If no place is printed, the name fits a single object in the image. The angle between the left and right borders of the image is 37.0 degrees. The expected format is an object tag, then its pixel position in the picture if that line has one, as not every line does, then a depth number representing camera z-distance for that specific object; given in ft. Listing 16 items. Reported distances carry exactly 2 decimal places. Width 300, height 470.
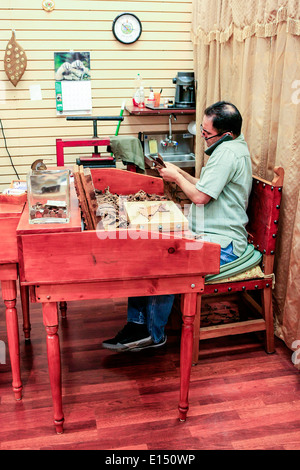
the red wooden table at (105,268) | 5.96
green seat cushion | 8.13
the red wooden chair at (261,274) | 8.11
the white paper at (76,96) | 13.89
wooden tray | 6.75
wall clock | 13.57
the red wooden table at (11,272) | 6.81
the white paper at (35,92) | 13.74
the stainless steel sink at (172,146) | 14.60
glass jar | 6.22
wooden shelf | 13.30
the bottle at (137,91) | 13.92
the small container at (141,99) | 13.88
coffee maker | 13.46
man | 7.98
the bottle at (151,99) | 13.96
